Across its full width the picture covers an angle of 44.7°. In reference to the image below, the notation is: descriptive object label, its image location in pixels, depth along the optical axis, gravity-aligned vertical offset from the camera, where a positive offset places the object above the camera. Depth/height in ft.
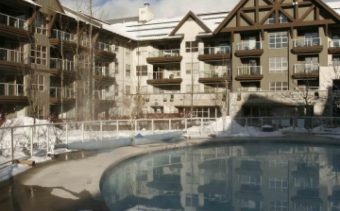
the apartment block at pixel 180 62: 122.01 +16.45
